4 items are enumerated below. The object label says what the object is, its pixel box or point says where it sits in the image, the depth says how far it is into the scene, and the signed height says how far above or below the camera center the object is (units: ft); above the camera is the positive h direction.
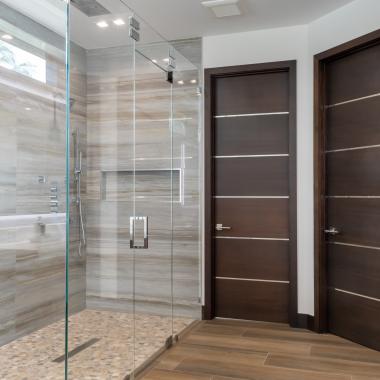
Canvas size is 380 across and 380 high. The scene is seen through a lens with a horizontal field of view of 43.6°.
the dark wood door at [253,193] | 14.08 -0.01
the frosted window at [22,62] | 7.08 +1.99
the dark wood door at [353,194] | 11.71 -0.04
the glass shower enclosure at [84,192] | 7.06 +0.01
